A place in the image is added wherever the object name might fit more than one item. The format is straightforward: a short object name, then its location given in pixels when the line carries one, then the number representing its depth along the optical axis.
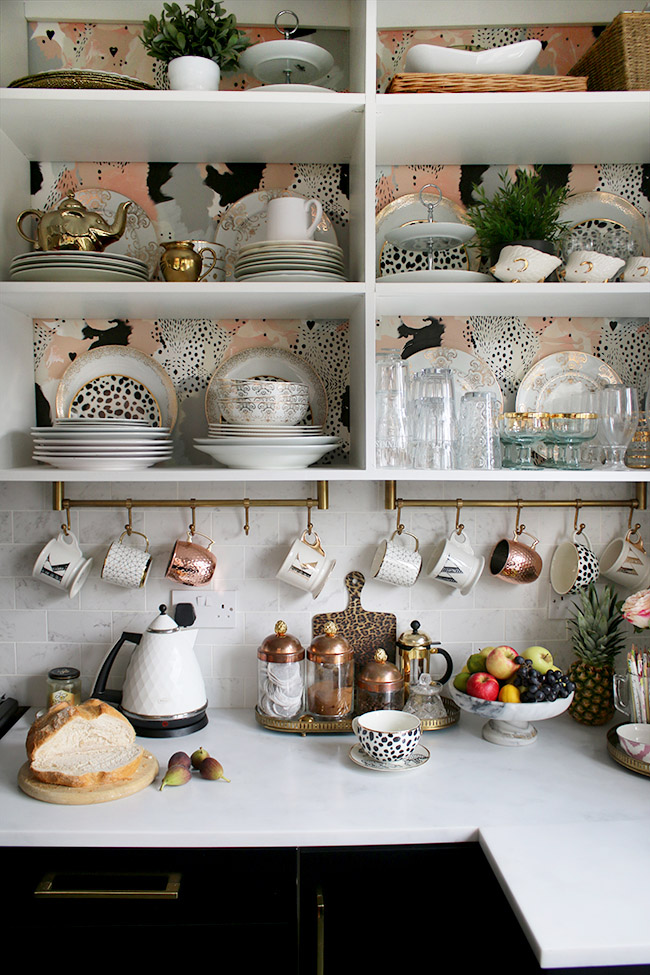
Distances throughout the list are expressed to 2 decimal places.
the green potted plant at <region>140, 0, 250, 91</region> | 1.54
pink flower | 1.56
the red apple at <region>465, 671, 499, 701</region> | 1.58
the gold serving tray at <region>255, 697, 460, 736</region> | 1.67
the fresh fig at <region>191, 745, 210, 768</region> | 1.48
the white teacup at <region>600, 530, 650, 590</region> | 1.80
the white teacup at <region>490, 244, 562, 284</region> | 1.55
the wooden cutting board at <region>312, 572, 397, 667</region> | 1.84
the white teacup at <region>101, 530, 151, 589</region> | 1.75
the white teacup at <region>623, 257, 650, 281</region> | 1.57
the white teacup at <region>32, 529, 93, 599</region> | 1.75
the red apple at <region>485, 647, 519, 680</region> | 1.62
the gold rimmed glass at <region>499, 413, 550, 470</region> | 1.62
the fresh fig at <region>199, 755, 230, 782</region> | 1.44
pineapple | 1.73
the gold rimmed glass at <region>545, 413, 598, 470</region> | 1.61
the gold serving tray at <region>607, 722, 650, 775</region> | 1.48
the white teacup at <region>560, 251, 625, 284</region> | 1.57
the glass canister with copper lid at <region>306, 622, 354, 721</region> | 1.68
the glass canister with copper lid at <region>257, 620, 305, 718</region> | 1.68
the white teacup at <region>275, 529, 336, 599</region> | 1.74
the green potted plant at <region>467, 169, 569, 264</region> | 1.63
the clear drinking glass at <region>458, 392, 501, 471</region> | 1.64
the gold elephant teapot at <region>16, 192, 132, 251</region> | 1.58
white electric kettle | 1.63
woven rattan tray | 1.50
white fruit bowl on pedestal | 1.55
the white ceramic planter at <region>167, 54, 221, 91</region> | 1.54
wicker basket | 1.54
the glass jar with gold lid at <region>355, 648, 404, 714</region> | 1.66
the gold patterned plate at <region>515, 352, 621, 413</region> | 1.84
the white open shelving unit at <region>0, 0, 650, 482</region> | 1.49
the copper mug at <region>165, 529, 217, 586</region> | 1.75
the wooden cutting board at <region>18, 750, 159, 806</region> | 1.37
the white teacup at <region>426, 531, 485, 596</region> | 1.77
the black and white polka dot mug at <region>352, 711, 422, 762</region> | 1.46
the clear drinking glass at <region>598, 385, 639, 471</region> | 1.64
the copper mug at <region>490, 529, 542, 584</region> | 1.79
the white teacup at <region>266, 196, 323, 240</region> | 1.62
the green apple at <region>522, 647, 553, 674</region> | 1.66
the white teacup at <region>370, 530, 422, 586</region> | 1.75
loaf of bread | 1.39
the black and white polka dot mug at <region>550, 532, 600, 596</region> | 1.82
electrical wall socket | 1.84
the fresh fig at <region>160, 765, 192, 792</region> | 1.42
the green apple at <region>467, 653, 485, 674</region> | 1.67
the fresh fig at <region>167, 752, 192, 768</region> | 1.45
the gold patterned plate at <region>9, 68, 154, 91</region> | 1.50
